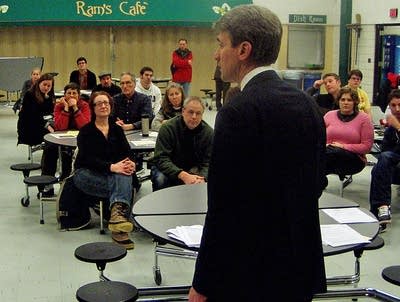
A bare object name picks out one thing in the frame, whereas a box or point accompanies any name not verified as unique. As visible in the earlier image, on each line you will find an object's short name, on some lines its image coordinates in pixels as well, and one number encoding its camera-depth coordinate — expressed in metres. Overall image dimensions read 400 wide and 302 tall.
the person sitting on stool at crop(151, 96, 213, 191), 4.78
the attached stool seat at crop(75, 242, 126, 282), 3.12
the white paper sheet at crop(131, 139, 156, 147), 5.32
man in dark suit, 1.60
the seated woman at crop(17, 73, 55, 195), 6.73
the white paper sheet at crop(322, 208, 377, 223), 2.85
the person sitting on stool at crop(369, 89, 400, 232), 5.13
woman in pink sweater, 5.70
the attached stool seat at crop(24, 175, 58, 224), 5.29
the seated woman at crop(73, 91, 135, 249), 4.70
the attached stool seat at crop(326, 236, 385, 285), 3.43
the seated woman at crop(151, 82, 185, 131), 5.89
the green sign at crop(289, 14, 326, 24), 14.73
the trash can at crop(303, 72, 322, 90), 14.35
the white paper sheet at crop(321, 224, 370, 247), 2.50
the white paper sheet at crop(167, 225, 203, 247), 2.45
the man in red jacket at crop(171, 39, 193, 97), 13.09
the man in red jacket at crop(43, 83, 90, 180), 6.14
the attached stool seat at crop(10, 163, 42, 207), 5.80
